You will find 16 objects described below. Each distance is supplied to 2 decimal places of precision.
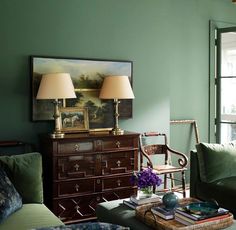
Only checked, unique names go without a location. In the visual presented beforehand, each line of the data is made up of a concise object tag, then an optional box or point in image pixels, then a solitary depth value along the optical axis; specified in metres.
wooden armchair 4.24
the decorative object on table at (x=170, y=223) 2.41
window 5.32
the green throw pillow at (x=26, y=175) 2.85
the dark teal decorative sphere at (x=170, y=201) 2.63
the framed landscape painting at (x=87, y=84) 3.83
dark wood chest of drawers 3.57
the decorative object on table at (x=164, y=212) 2.56
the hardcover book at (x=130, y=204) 2.88
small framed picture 3.88
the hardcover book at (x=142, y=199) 2.89
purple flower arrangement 2.87
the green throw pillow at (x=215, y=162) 3.71
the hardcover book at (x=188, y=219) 2.46
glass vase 2.95
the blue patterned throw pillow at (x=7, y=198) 2.49
